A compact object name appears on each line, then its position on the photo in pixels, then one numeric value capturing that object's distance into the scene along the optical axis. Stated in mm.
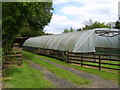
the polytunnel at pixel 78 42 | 15295
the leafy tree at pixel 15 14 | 7613
